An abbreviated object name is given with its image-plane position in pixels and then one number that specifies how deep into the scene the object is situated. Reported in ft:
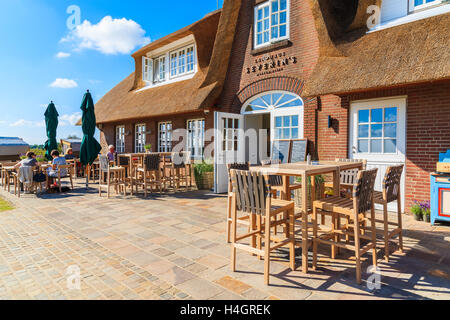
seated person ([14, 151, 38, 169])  25.53
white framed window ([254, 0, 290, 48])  24.89
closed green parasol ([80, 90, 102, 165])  27.71
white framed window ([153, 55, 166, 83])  40.52
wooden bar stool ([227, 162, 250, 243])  11.34
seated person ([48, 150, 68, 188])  27.30
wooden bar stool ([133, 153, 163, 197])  24.71
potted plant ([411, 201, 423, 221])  16.84
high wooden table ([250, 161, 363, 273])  9.82
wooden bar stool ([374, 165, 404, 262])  11.04
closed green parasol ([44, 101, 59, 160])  34.91
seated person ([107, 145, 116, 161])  29.17
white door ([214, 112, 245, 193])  26.48
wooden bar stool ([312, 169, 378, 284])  9.29
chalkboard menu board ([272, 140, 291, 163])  24.03
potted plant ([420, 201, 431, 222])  16.49
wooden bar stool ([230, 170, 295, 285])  9.20
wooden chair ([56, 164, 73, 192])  27.17
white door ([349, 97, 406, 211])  18.63
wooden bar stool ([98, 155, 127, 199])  24.52
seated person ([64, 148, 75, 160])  35.37
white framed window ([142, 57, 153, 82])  42.22
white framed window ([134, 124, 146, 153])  41.45
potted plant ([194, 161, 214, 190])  28.68
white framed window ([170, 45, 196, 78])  36.04
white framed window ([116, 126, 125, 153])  45.83
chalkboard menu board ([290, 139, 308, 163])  22.75
